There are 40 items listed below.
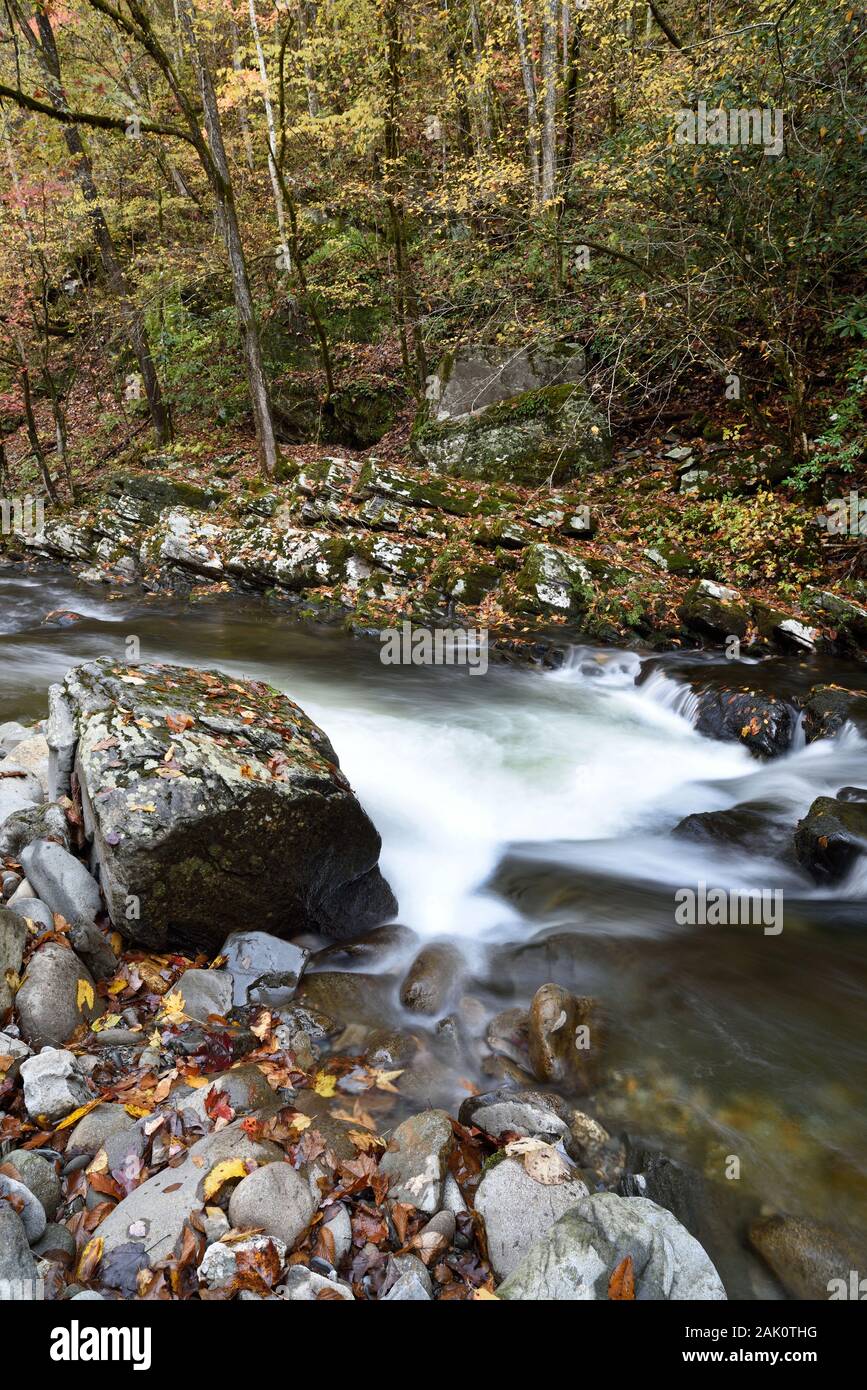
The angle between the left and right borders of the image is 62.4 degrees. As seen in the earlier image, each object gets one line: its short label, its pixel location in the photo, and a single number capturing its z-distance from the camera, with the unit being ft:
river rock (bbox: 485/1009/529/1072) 13.60
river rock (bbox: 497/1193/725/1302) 8.39
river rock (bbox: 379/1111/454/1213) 9.87
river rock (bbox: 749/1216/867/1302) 9.46
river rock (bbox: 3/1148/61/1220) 9.29
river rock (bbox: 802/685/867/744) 24.41
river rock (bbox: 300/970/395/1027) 14.36
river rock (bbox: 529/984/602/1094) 12.87
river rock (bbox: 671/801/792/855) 20.10
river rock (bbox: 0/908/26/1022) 11.87
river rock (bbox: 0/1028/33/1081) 10.95
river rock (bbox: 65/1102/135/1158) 10.13
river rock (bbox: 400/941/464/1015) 14.99
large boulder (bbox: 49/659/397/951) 13.66
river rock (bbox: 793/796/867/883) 17.95
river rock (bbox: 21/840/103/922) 13.96
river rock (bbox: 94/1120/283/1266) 8.84
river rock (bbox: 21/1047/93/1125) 10.56
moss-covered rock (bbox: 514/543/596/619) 35.73
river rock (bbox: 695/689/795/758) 25.22
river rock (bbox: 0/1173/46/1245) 8.85
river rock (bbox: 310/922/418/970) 15.78
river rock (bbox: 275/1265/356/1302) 8.45
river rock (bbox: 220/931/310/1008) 14.37
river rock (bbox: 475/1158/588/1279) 9.27
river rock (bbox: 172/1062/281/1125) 11.08
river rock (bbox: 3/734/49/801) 18.28
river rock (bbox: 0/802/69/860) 15.34
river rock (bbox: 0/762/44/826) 16.67
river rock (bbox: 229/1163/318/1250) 9.08
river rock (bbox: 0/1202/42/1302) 7.89
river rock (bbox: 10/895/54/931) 13.51
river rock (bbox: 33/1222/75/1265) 8.74
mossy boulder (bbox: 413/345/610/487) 45.37
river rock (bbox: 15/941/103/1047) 11.85
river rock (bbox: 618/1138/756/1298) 9.84
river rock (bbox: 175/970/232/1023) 13.37
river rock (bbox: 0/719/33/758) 20.52
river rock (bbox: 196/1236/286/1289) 8.44
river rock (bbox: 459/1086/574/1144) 11.43
